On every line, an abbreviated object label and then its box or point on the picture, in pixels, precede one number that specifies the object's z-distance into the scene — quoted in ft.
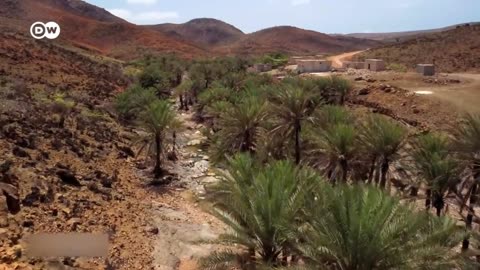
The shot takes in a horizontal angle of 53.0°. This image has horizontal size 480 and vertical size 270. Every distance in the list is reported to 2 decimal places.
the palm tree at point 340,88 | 159.22
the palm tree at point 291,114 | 82.58
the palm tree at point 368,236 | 31.94
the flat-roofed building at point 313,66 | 240.73
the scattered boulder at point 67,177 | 81.03
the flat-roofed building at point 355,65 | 243.11
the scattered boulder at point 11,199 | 62.18
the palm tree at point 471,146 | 59.31
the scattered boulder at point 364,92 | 174.99
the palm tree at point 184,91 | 211.82
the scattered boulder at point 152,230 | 73.17
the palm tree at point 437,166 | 60.34
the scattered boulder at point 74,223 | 65.00
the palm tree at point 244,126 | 88.02
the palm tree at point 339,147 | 69.56
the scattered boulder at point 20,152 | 81.10
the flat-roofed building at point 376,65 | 226.97
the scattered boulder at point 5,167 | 69.31
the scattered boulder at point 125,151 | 113.83
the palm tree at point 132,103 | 149.69
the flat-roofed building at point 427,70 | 198.18
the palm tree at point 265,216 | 41.68
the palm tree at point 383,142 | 69.82
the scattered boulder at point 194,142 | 146.10
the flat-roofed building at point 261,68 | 276.41
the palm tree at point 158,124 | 101.30
